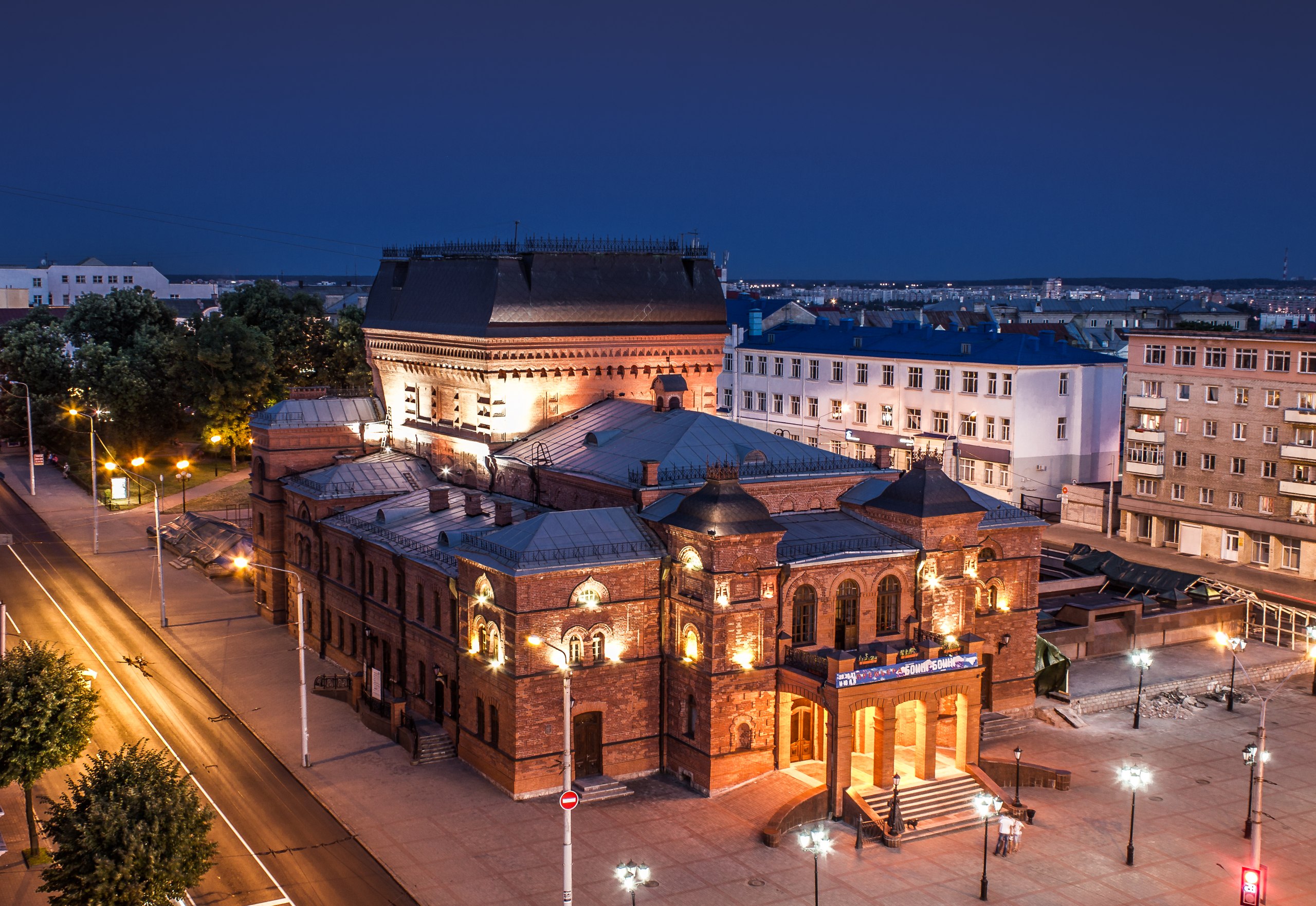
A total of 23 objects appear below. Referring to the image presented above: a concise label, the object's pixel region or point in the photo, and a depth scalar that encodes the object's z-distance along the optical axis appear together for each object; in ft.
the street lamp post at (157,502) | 239.91
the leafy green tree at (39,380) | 427.33
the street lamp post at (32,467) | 384.88
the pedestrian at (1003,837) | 154.51
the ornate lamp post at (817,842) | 136.05
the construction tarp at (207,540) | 289.33
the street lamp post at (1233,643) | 190.71
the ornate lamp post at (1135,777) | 157.07
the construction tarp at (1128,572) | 251.60
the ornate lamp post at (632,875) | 132.67
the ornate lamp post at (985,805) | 142.92
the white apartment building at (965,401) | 340.80
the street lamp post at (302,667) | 176.65
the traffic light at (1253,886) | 138.00
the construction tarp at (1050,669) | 204.33
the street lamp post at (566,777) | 129.39
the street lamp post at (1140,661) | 198.80
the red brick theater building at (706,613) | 168.25
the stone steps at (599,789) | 168.96
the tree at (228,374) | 384.27
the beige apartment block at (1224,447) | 284.20
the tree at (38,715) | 142.72
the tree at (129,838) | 118.42
